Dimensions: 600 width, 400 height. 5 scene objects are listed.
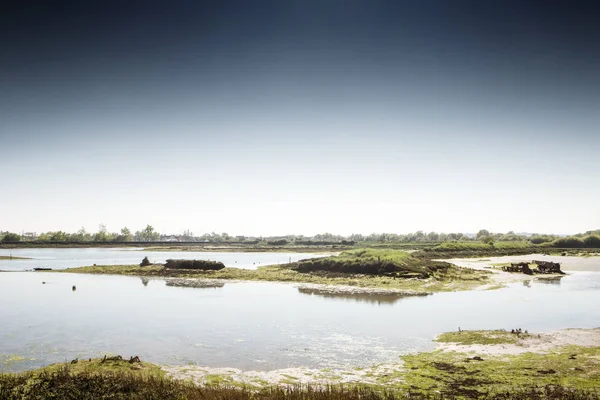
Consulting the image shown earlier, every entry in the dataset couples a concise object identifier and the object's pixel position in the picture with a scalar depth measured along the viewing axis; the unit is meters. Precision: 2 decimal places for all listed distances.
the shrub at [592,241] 135.00
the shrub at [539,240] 165.00
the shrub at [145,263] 63.25
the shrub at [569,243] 136.00
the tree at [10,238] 174.61
